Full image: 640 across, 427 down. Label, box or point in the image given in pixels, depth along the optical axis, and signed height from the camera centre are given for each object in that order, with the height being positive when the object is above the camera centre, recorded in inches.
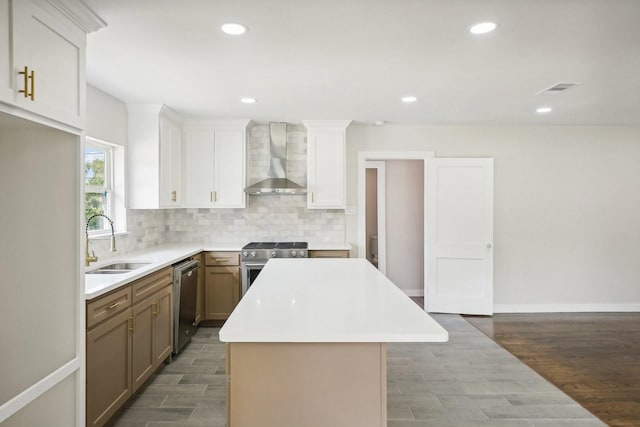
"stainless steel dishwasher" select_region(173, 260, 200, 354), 131.8 -31.4
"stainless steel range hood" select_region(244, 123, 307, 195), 181.2 +31.5
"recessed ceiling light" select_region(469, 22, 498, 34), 83.3 +42.8
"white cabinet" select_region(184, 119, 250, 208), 175.5 +24.9
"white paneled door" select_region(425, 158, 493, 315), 183.6 -9.3
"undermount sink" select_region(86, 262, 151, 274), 116.0 -16.4
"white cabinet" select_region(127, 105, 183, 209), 150.9 +25.0
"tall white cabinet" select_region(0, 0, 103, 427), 64.3 -2.0
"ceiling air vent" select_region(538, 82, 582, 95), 125.2 +44.1
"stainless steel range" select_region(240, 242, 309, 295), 160.1 -16.9
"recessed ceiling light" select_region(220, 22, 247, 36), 83.5 +42.9
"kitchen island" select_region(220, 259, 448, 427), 57.9 -25.0
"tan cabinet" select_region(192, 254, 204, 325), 161.0 -33.6
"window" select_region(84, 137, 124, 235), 133.6 +12.8
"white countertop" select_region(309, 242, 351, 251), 167.2 -13.6
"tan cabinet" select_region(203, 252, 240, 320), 162.7 -29.1
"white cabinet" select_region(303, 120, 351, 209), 177.3 +24.1
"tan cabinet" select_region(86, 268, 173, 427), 81.4 -32.4
